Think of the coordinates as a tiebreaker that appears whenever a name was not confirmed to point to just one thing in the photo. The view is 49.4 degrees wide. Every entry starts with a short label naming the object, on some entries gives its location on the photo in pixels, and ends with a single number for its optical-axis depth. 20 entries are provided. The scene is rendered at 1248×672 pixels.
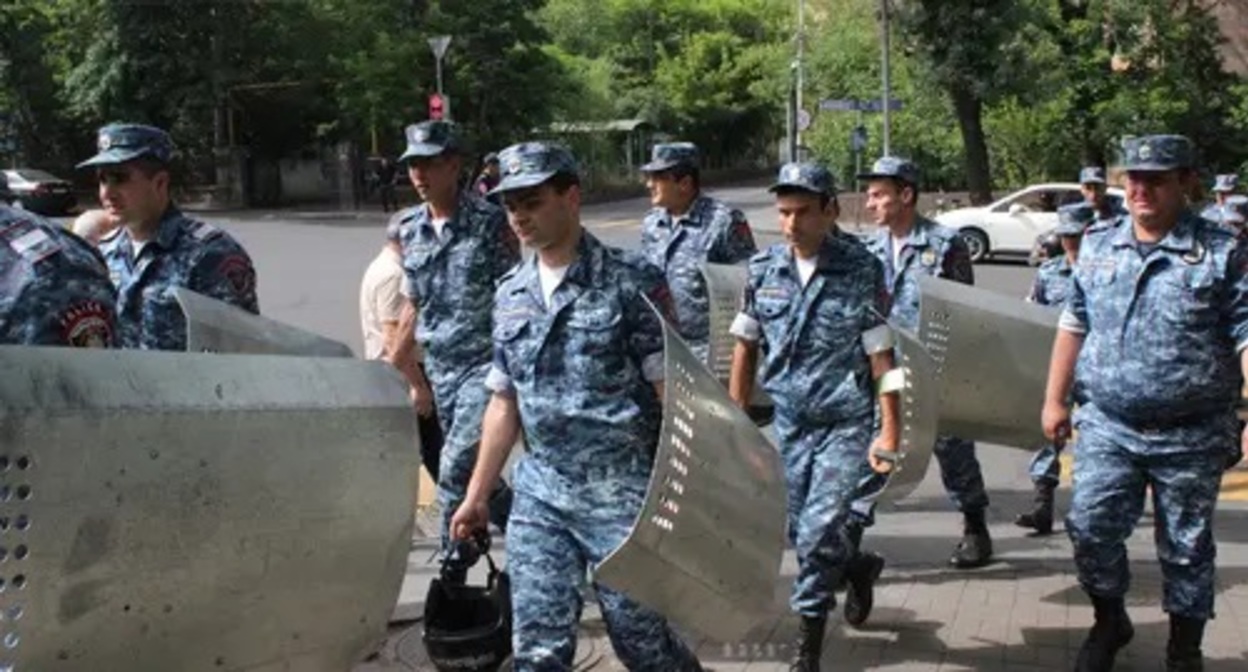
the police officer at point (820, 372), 4.34
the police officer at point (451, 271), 4.93
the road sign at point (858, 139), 27.38
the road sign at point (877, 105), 24.03
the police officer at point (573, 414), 3.41
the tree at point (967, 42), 25.62
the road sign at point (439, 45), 22.09
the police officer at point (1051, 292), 6.45
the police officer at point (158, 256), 4.01
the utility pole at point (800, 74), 31.91
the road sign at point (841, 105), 22.73
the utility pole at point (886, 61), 24.97
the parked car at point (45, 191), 28.55
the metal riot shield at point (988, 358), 5.05
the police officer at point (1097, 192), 7.53
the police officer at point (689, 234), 6.13
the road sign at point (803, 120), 29.70
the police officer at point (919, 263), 5.57
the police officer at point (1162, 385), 4.11
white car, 22.02
